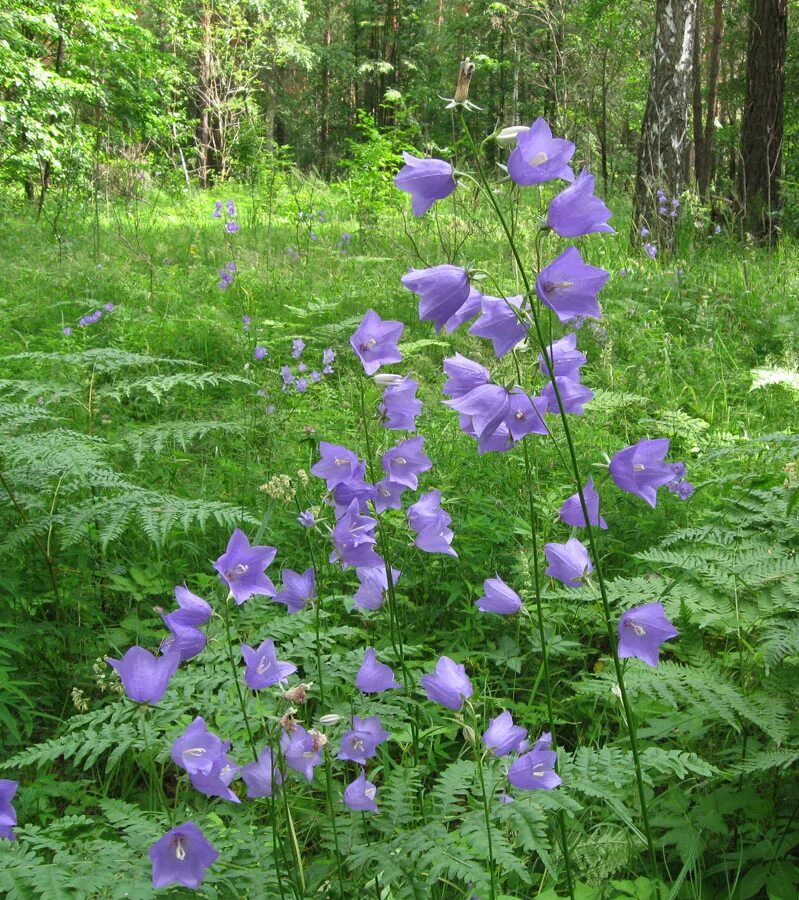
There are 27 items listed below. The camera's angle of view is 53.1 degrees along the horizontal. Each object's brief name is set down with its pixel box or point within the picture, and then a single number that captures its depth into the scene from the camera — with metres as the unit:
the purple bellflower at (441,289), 1.14
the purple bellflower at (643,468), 1.19
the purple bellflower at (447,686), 1.21
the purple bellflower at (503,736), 1.21
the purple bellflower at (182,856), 1.01
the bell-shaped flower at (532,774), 1.17
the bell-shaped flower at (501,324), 1.13
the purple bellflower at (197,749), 1.07
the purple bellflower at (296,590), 1.38
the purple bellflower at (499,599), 1.32
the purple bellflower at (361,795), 1.22
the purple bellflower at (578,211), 1.06
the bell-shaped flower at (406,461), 1.46
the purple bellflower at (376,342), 1.38
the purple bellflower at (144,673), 1.07
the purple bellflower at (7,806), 1.13
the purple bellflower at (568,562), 1.23
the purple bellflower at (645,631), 1.17
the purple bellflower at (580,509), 1.21
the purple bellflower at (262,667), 1.15
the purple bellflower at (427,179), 1.12
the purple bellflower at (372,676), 1.32
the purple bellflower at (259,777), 1.21
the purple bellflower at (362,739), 1.31
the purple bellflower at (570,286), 1.07
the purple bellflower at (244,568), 1.17
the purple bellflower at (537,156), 1.05
